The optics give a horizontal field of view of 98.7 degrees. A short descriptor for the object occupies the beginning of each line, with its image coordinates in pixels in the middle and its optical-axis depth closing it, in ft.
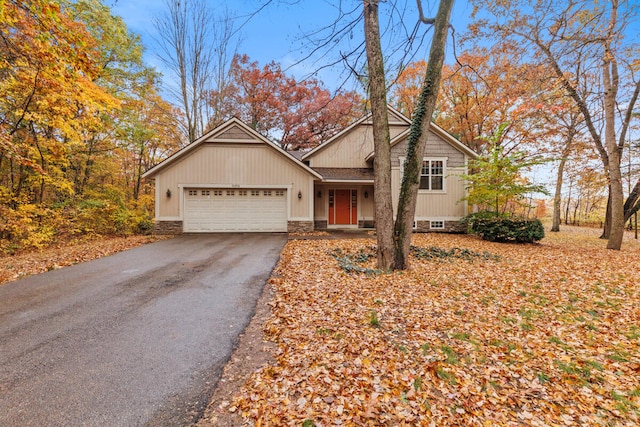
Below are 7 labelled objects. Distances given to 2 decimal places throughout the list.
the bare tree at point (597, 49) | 25.86
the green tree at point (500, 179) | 33.71
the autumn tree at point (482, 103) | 42.38
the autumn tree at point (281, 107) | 66.23
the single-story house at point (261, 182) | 38.63
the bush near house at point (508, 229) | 34.51
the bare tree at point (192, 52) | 49.96
